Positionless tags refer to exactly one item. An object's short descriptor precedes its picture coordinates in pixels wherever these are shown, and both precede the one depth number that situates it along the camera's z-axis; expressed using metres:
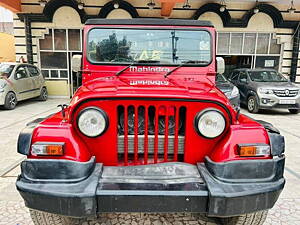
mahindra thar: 1.80
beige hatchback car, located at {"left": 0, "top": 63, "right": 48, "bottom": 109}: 8.56
